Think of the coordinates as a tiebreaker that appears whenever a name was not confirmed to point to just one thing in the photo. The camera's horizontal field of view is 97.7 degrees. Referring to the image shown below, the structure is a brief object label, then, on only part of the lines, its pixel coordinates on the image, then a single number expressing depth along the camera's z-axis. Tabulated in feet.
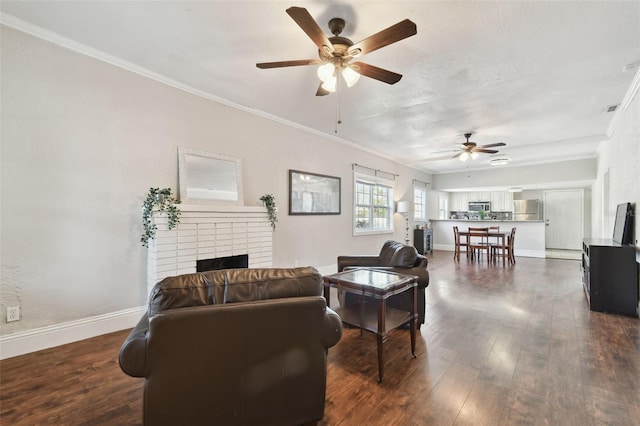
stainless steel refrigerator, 29.96
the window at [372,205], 20.34
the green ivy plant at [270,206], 13.08
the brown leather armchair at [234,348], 3.97
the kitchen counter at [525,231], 24.26
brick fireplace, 9.62
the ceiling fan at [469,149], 16.87
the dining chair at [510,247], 21.97
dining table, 21.62
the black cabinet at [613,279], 10.64
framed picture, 15.19
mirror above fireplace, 10.78
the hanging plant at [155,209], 9.50
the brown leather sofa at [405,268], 9.23
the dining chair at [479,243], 22.36
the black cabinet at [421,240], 26.48
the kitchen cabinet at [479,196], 32.14
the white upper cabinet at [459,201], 33.71
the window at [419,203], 28.19
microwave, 31.94
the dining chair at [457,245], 23.88
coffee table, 6.67
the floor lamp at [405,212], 23.90
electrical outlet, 7.54
